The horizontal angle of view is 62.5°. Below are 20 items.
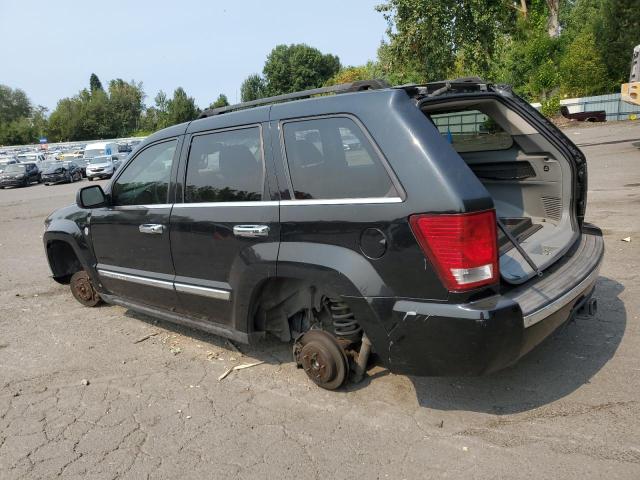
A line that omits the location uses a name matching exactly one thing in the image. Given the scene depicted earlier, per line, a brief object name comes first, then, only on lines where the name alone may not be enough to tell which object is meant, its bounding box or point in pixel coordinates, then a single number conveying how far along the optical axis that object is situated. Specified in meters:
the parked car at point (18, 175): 30.23
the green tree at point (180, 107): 72.25
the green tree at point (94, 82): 140.11
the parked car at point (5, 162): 31.20
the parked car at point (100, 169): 30.97
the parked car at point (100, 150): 38.03
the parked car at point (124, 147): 40.84
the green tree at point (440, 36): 22.86
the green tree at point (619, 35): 34.34
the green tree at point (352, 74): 59.41
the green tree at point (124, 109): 98.59
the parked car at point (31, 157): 47.28
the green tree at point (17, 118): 102.75
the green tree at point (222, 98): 71.84
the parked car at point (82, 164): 33.59
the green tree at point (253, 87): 91.50
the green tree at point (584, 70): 36.94
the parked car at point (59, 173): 30.53
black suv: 2.70
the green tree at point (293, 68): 87.88
